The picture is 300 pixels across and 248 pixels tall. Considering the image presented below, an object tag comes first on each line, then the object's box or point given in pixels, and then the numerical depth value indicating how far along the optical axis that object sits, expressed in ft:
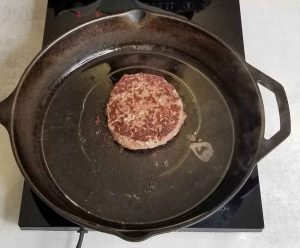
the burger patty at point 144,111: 3.43
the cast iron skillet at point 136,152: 3.20
